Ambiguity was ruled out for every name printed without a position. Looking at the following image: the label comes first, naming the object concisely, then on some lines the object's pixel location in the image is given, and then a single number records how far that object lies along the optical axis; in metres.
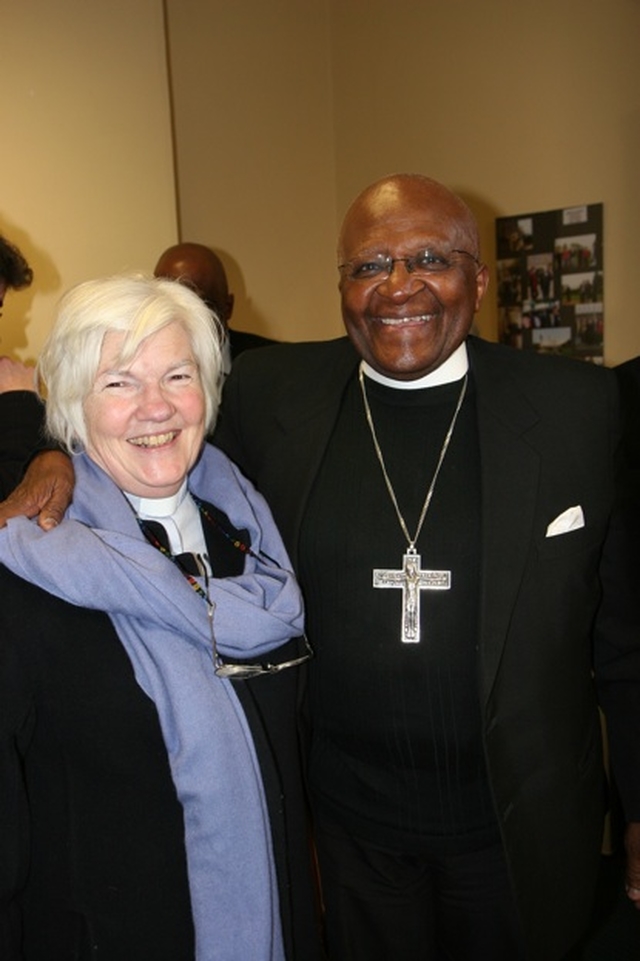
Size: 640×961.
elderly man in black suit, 1.50
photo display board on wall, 3.64
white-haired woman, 1.20
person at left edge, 1.54
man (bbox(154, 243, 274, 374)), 3.36
